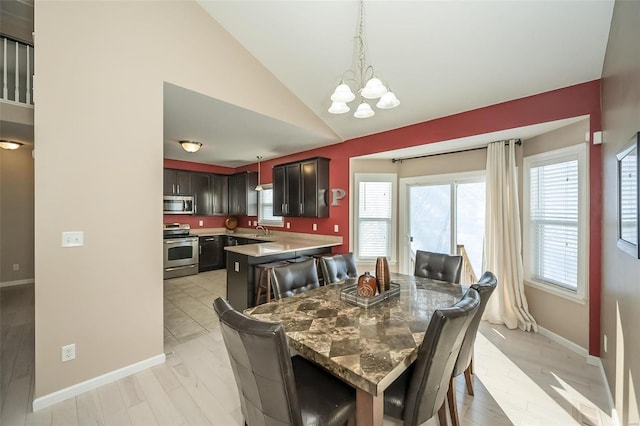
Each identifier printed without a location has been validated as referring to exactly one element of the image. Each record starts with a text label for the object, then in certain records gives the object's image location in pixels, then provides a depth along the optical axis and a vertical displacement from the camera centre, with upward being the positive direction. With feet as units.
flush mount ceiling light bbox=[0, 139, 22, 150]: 11.37 +3.01
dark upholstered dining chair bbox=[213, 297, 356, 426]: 3.26 -2.34
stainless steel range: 17.42 -2.68
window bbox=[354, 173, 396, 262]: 14.51 -0.16
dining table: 3.64 -2.15
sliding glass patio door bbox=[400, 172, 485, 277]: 12.19 -0.04
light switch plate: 6.55 -0.67
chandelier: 5.53 +2.59
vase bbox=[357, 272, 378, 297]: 6.12 -1.75
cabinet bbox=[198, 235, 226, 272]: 19.65 -3.17
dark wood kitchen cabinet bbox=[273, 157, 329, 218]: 15.37 +1.49
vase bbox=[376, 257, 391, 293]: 6.62 -1.62
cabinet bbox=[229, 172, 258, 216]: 20.89 +1.42
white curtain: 10.44 -1.16
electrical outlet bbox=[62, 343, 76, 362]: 6.53 -3.52
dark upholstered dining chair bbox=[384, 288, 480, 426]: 3.89 -2.49
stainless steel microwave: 18.39 +0.60
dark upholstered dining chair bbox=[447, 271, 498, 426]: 5.38 -2.77
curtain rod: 10.70 +2.93
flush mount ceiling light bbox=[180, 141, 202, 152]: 13.48 +3.47
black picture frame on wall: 3.89 +0.24
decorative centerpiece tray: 6.04 -2.04
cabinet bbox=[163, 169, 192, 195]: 18.47 +2.20
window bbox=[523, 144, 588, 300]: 8.79 -0.29
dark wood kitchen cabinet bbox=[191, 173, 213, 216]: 20.04 +1.51
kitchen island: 11.66 -2.22
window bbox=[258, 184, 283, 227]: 20.01 +0.40
